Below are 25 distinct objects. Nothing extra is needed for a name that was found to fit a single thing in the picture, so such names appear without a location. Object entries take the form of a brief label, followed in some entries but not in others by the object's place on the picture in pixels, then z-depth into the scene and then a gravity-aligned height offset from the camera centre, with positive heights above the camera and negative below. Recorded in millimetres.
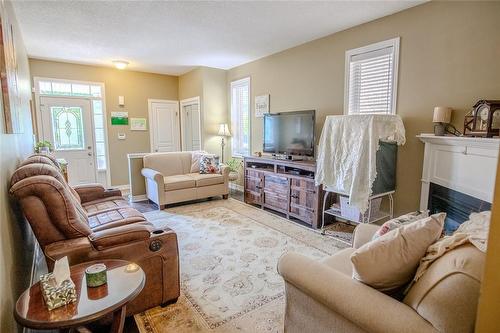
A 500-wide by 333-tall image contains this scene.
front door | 5262 +4
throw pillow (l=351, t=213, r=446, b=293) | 1124 -517
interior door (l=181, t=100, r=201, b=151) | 6166 +182
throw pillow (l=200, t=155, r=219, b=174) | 5020 -588
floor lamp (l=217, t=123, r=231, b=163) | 5770 +79
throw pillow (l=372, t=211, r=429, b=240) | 1531 -519
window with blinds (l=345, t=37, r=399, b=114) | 3121 +693
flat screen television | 3793 +14
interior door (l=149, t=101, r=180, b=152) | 6477 +185
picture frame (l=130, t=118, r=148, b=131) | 6184 +217
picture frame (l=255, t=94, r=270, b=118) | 4926 +536
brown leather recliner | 1587 -677
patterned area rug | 1840 -1258
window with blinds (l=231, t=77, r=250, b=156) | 5484 +359
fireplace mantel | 2045 -259
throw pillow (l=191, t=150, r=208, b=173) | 5172 -530
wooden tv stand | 3549 -790
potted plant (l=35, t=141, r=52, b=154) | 4059 -224
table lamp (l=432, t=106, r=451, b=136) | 2549 +155
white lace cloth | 2754 -151
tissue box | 1179 -716
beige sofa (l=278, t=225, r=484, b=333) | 875 -648
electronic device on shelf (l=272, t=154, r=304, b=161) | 4145 -369
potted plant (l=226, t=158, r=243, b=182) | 5596 -690
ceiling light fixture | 5230 +1377
